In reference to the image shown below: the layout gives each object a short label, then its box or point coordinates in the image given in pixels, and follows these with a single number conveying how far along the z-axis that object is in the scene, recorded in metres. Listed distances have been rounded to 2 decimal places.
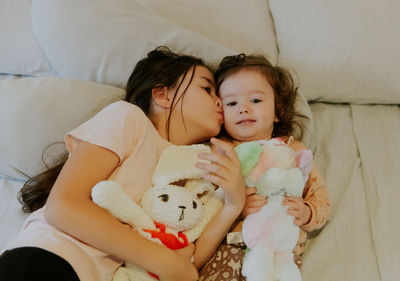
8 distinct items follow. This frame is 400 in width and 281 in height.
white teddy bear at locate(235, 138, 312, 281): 0.84
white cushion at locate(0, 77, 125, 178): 1.09
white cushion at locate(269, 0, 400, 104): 1.26
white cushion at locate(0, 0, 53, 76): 1.37
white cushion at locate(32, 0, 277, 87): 1.21
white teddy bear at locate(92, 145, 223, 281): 0.83
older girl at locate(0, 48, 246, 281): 0.79
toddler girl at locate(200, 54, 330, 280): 0.92
